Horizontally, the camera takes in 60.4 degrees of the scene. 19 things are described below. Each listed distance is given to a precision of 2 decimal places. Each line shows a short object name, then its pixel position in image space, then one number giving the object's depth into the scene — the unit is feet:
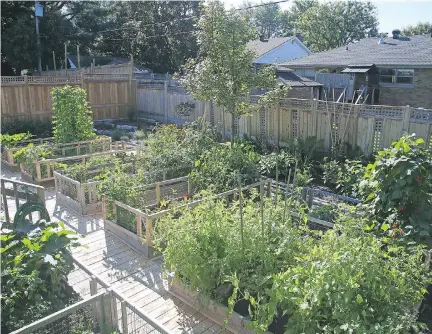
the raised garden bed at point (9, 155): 28.63
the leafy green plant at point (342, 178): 19.97
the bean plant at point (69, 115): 30.58
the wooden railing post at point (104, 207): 18.34
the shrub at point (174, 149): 23.34
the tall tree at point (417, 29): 128.20
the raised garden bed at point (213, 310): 11.01
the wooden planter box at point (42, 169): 24.86
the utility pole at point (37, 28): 69.36
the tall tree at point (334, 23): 113.91
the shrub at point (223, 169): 20.77
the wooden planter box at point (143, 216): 15.79
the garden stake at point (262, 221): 11.06
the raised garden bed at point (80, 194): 20.45
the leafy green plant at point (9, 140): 29.76
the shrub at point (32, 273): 9.53
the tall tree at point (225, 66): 27.99
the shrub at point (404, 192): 11.84
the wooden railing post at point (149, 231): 15.50
